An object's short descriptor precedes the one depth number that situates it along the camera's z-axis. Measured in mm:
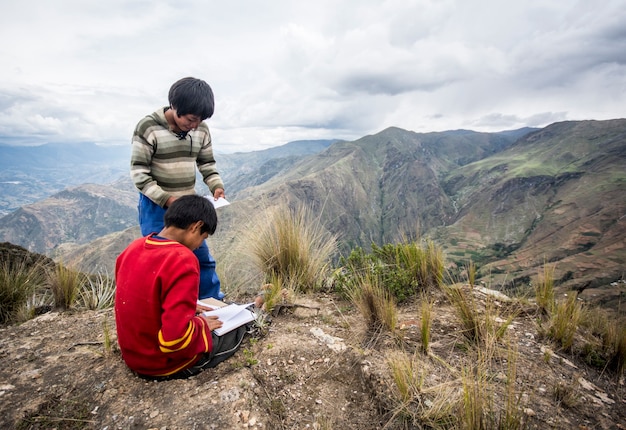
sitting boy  2035
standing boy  2844
